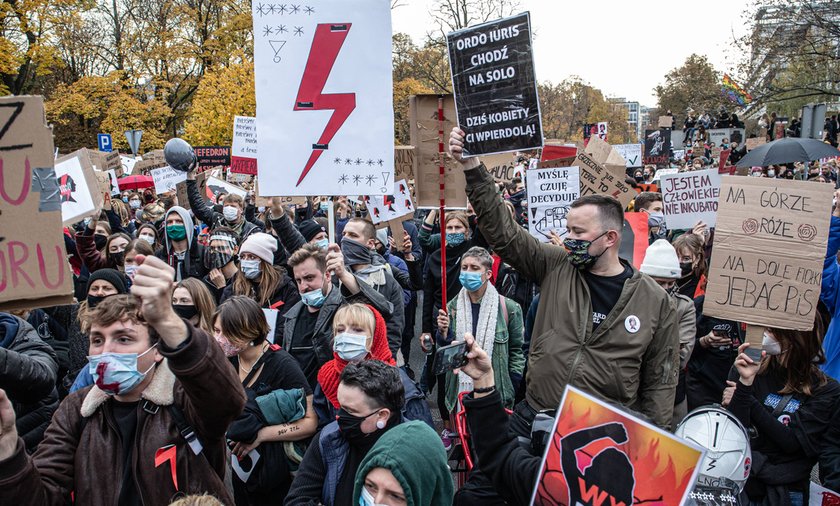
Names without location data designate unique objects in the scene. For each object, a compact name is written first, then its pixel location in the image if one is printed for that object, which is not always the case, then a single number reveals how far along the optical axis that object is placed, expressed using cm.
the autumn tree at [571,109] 4966
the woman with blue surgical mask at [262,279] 573
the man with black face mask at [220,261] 614
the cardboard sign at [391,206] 832
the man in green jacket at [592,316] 324
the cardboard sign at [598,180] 724
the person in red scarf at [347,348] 385
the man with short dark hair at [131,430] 248
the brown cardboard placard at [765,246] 386
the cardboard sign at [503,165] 872
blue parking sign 1877
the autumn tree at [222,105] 2528
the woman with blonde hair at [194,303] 462
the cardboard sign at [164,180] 1215
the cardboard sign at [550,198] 673
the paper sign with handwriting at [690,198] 698
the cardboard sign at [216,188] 1157
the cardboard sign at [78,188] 521
